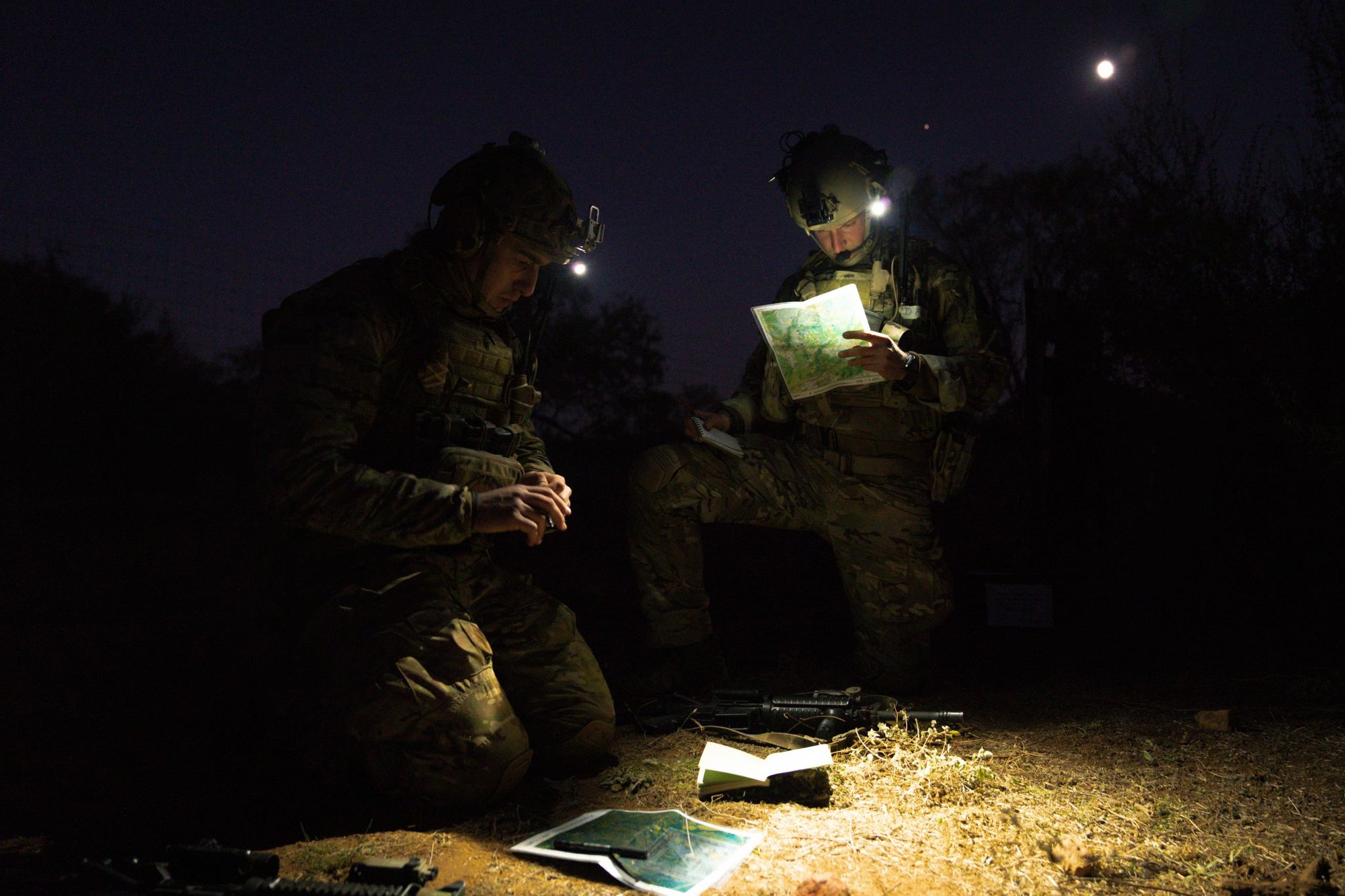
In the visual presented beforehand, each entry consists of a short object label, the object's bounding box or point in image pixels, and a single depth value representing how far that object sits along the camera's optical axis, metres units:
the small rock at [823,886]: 1.92
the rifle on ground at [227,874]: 1.72
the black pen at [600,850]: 2.12
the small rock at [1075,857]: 2.08
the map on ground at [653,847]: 2.03
